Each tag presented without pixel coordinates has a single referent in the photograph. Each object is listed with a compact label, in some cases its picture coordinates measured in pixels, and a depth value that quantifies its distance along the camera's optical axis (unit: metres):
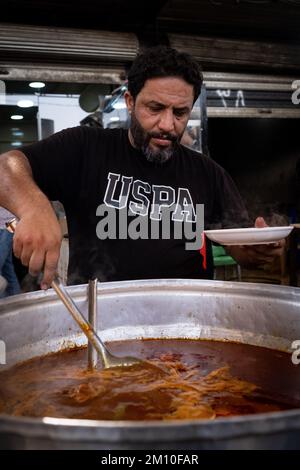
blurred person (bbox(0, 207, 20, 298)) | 3.19
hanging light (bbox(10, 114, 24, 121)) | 8.47
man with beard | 1.92
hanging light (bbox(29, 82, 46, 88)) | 4.66
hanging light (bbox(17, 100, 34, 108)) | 5.05
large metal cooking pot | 1.29
